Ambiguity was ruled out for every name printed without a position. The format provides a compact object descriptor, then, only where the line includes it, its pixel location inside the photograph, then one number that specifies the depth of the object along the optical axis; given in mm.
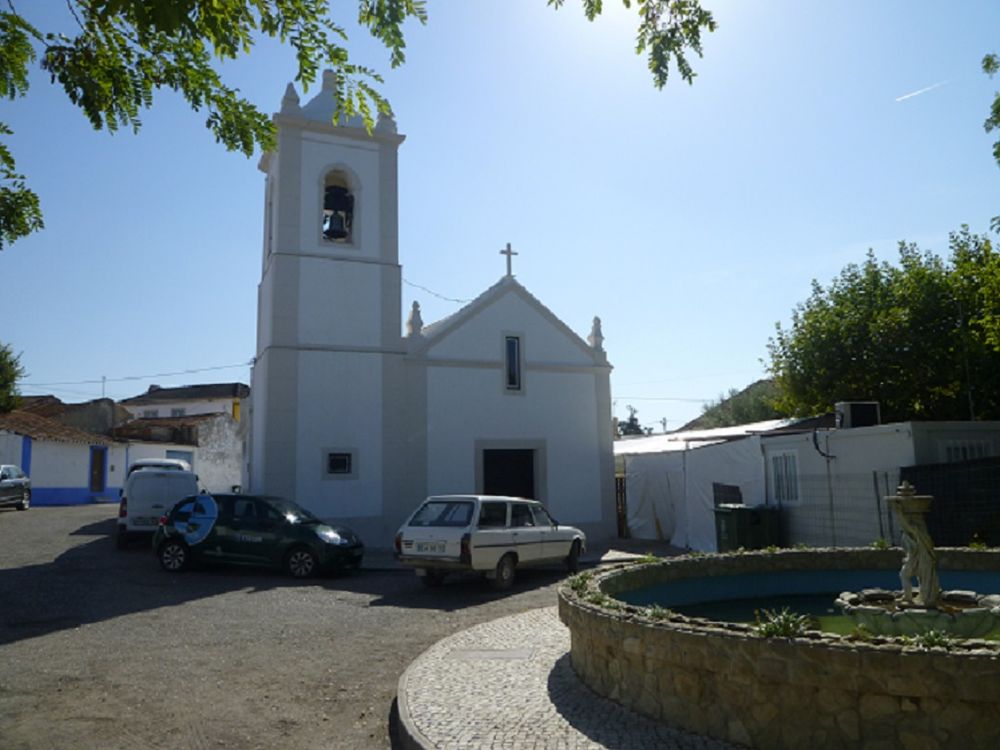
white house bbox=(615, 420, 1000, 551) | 12859
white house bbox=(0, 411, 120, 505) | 34969
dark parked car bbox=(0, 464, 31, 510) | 27750
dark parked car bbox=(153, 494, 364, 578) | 14094
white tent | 16766
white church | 18281
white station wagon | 12406
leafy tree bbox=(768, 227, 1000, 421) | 20453
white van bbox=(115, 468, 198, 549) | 17453
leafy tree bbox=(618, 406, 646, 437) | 79562
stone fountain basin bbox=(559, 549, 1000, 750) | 4293
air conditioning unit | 14758
